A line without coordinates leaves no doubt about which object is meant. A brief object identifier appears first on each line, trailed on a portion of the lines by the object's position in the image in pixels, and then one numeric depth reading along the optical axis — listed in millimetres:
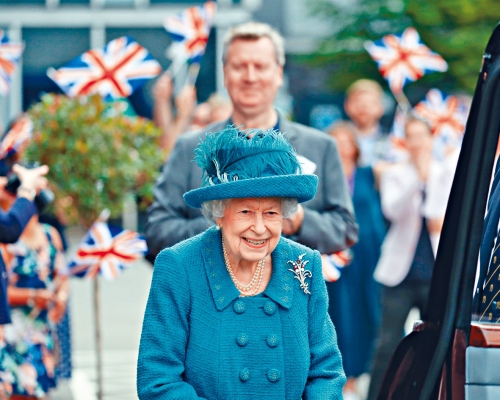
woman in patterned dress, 12539
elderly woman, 6258
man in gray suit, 9305
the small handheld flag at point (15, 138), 13023
